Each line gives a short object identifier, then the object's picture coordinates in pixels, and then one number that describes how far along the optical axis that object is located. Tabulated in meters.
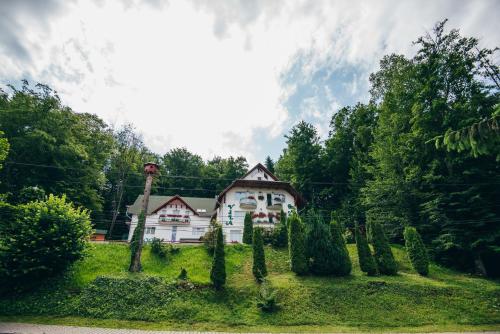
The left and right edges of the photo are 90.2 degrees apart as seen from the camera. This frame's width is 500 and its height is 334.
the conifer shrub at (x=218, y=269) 16.59
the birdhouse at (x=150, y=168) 21.00
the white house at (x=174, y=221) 32.66
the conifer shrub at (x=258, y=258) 17.89
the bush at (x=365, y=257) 18.60
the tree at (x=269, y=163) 58.04
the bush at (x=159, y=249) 21.94
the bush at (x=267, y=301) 14.37
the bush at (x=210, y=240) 23.22
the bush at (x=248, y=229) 26.33
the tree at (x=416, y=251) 19.16
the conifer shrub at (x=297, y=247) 18.50
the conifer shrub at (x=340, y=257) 18.25
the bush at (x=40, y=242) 14.95
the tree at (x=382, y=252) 18.89
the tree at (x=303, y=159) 39.12
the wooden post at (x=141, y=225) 18.66
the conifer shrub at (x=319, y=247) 18.39
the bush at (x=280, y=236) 25.38
